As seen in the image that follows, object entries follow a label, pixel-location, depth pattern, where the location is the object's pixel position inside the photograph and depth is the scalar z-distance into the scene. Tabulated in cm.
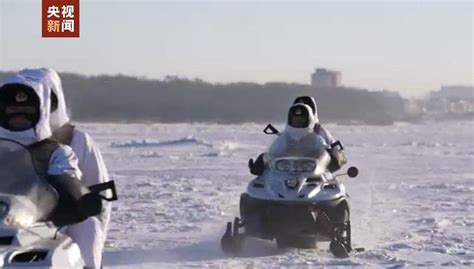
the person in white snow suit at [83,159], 927
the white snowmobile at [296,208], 2067
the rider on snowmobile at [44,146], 852
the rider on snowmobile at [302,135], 2200
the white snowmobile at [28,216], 760
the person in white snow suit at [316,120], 2286
